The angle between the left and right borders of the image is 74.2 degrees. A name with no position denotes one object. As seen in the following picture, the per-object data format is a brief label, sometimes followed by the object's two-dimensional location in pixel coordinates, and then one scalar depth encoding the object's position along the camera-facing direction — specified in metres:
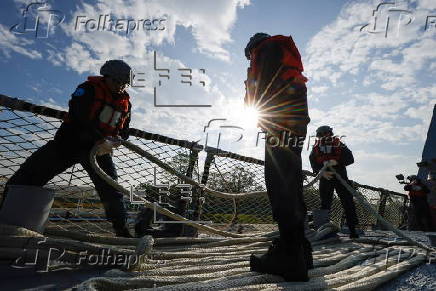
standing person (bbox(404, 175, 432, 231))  8.17
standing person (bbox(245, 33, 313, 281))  1.60
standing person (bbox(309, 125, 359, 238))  4.24
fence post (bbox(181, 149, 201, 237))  3.43
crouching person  2.34
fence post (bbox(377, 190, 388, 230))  8.38
